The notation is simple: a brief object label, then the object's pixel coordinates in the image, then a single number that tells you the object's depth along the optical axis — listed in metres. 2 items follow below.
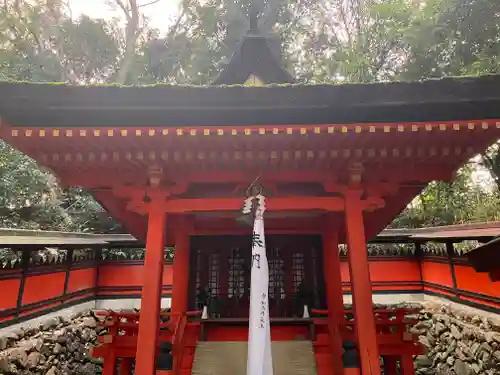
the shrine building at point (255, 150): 4.30
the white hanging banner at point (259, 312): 4.23
